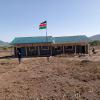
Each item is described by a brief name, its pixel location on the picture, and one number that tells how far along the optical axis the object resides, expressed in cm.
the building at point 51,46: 1861
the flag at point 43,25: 1727
